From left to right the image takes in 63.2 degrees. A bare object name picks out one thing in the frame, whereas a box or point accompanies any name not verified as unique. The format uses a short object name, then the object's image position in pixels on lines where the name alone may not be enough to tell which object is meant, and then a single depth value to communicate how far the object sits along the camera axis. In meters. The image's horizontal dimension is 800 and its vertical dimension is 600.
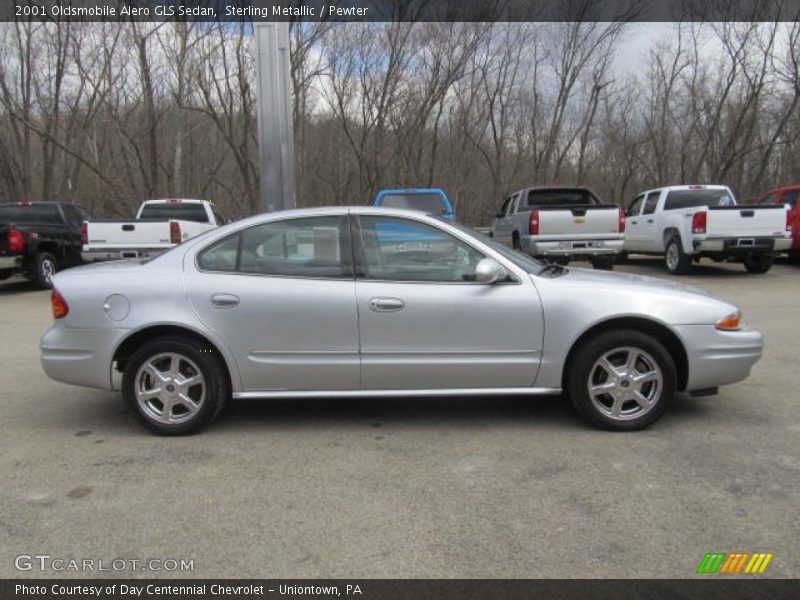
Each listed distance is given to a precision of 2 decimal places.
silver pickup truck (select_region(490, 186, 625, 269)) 12.41
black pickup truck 12.20
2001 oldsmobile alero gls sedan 4.33
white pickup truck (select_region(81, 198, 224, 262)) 11.77
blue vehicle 12.23
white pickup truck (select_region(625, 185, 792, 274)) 12.49
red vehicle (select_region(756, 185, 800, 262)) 14.06
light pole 10.34
